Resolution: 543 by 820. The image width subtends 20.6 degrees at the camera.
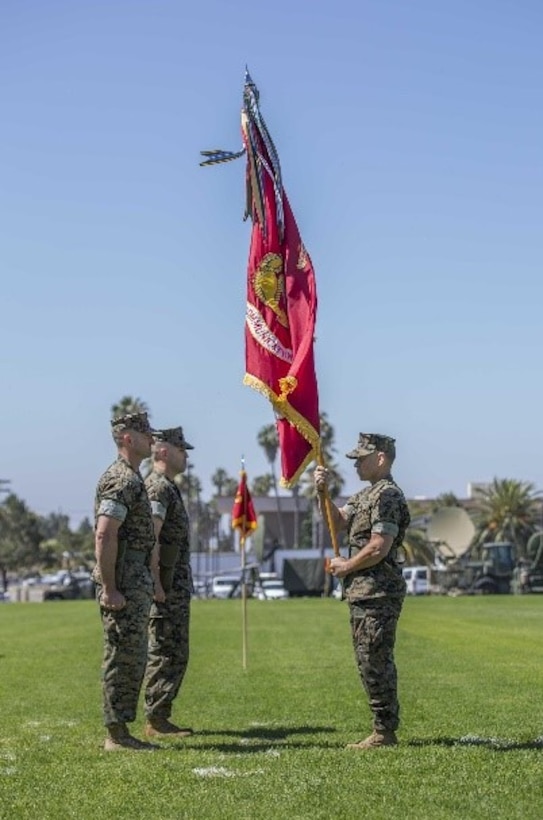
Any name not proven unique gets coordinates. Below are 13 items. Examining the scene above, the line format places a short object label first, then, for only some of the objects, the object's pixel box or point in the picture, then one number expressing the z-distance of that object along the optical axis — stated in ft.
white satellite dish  228.63
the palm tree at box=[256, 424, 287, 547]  440.04
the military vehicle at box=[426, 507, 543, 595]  222.89
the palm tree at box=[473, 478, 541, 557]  348.59
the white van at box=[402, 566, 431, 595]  237.45
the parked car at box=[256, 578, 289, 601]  239.89
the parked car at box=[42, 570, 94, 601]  270.05
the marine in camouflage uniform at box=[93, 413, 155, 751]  33.06
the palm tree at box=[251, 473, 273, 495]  524.93
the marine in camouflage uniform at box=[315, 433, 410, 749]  33.12
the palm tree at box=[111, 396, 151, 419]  329.93
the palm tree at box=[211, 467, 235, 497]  604.49
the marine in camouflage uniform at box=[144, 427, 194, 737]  37.01
